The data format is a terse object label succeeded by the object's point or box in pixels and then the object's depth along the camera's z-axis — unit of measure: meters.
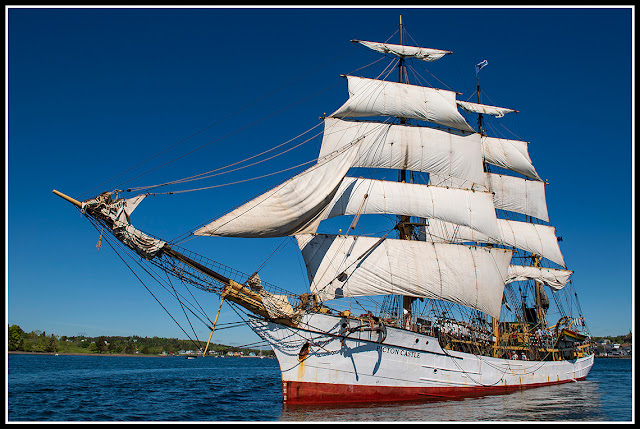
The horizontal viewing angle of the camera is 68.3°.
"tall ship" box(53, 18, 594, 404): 24.14
